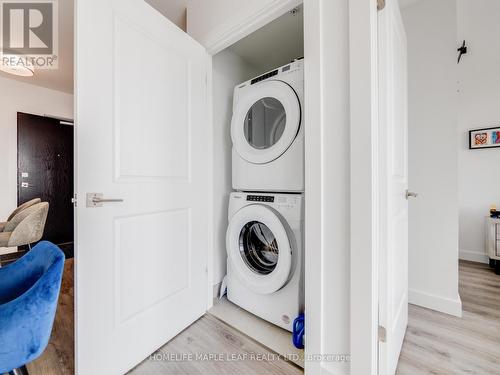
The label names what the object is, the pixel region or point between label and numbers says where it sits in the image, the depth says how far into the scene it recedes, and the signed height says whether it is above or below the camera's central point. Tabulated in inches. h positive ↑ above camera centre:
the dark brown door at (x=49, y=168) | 124.1 +12.0
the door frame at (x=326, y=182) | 37.6 +0.9
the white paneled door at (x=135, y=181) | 38.4 +1.5
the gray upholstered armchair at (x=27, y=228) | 80.4 -14.3
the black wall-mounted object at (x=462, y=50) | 89.7 +54.5
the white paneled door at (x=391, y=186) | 36.4 +0.2
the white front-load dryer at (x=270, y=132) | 53.9 +15.0
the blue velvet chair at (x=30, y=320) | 24.0 -14.2
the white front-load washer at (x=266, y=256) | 53.4 -17.8
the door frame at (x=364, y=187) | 34.2 +0.1
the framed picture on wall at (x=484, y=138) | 95.1 +20.9
